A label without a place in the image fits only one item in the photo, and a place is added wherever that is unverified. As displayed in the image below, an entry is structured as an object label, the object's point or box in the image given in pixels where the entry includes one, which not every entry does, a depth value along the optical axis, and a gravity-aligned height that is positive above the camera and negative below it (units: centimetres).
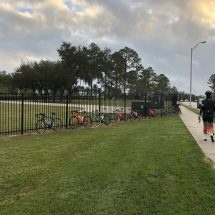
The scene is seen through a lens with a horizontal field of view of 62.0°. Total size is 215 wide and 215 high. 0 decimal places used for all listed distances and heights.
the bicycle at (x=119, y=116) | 1280 -94
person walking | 661 -19
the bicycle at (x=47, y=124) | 911 -115
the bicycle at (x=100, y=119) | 1150 -105
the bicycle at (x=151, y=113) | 1580 -81
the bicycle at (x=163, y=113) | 1656 -83
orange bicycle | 1042 -101
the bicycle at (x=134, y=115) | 1403 -89
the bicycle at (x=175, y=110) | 1795 -59
